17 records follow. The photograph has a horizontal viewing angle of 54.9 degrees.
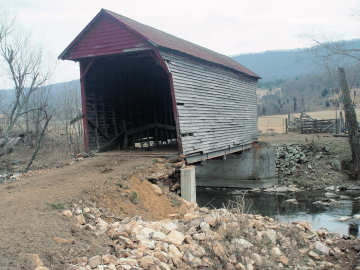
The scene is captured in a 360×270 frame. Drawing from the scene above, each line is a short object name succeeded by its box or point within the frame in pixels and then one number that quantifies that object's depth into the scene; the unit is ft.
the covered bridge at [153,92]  35.06
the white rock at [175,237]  18.54
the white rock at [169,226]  20.04
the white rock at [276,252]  20.53
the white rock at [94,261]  14.71
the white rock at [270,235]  21.67
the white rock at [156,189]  30.27
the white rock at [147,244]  17.34
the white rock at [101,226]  18.87
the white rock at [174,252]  17.33
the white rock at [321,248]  22.85
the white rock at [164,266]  15.92
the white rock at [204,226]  20.06
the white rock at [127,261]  15.31
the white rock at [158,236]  18.43
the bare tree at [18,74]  68.13
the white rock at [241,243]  19.62
